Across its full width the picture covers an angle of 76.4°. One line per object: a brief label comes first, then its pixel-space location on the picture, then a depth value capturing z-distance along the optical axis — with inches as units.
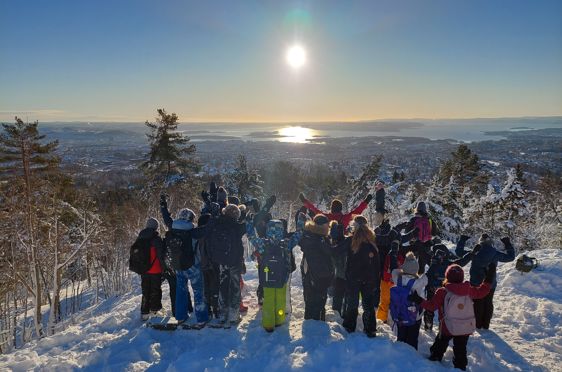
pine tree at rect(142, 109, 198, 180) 925.8
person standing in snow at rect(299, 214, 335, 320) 230.2
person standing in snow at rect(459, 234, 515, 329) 244.7
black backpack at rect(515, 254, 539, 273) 386.9
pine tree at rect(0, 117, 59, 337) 518.3
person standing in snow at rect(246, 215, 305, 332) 232.2
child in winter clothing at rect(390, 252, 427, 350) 212.5
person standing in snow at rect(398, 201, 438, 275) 281.3
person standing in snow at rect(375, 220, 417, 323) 264.7
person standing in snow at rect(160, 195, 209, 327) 239.5
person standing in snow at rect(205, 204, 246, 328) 235.8
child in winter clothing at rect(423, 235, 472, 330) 255.9
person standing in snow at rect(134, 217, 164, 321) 249.7
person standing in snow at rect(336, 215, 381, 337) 223.8
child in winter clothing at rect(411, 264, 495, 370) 197.3
